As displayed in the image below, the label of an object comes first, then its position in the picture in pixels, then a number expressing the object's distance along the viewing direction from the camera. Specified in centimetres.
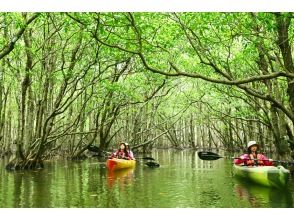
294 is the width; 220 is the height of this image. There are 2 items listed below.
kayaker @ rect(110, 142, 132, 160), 1095
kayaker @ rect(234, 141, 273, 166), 781
